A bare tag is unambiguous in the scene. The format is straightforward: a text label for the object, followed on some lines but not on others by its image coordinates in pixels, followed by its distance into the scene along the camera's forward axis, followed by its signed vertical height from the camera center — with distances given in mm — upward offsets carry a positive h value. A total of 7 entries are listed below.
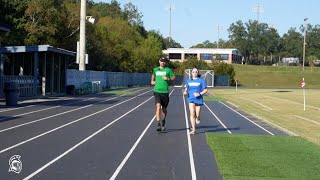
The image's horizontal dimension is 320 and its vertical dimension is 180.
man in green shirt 14809 -228
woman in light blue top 14797 -499
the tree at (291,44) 168500 +10458
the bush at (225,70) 96175 +976
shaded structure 33844 +393
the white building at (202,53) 155625 +6673
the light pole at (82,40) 48281 +3136
